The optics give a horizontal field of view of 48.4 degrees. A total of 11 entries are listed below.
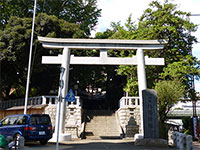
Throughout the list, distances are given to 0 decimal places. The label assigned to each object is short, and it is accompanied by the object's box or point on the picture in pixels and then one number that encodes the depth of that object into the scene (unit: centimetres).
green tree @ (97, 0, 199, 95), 1941
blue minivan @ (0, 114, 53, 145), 1157
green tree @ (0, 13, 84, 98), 1905
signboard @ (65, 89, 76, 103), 980
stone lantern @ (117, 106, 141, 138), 1962
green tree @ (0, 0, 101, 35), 2444
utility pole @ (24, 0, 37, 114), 1817
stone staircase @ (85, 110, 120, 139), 1802
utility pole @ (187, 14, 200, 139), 1916
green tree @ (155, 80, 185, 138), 1558
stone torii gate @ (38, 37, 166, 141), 1501
